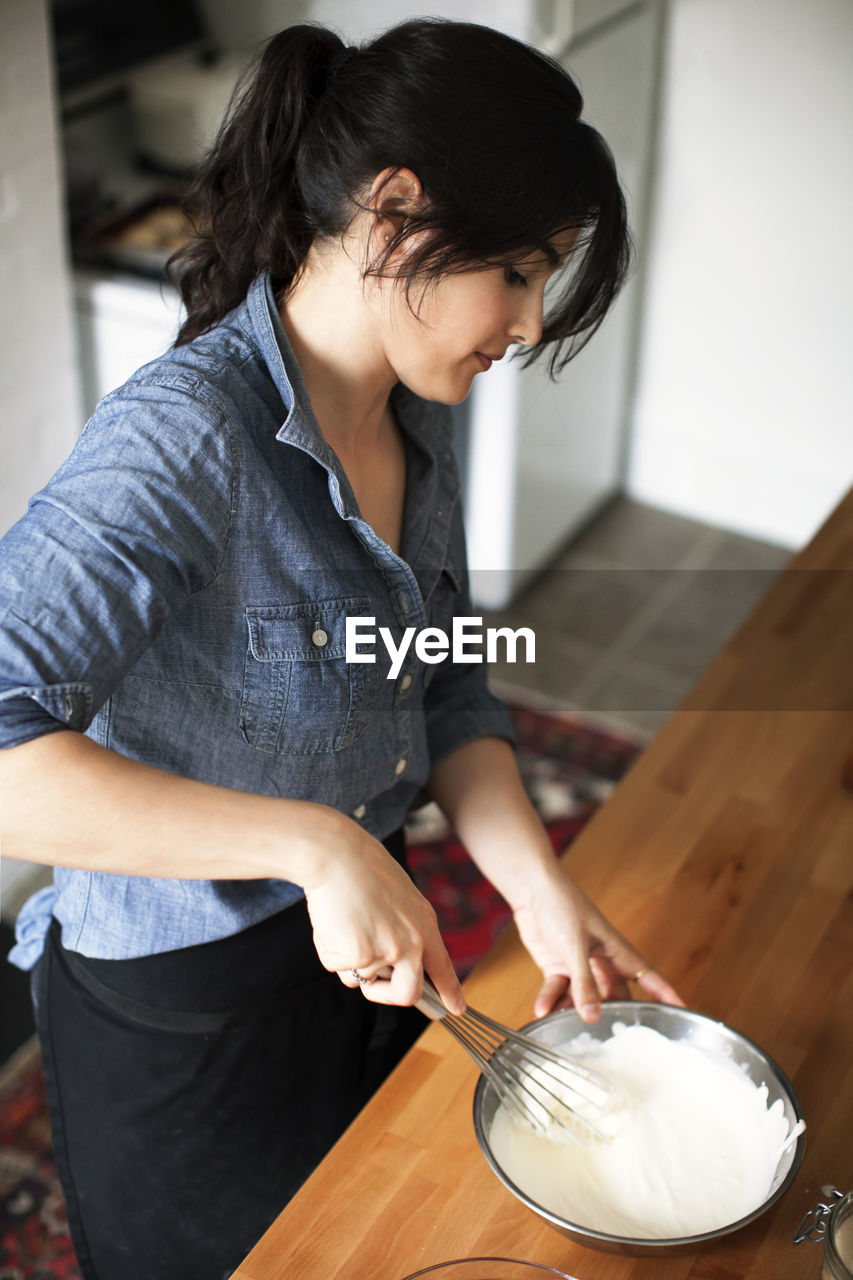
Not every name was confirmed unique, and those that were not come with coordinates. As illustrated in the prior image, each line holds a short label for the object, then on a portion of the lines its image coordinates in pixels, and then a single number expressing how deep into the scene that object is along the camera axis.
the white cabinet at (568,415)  2.50
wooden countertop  0.77
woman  0.68
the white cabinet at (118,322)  2.31
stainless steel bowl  0.71
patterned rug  1.54
